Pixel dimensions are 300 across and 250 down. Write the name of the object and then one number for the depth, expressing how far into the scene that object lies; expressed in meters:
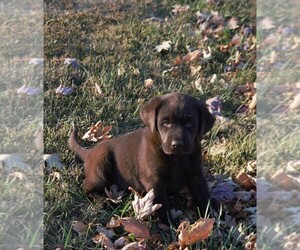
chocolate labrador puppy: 3.82
